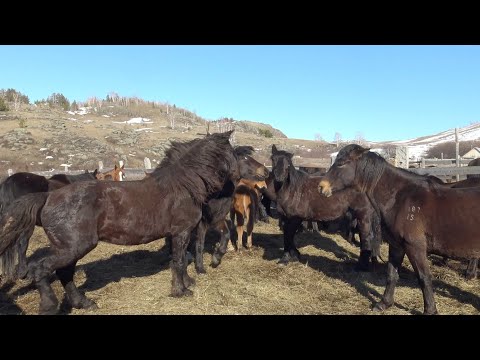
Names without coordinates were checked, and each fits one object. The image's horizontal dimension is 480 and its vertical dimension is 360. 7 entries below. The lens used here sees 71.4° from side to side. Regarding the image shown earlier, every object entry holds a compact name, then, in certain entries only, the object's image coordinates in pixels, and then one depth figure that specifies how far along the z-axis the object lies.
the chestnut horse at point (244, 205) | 8.15
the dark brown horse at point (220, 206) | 6.70
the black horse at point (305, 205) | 6.94
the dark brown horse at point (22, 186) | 7.38
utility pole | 13.60
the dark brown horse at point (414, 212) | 4.21
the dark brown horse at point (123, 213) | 4.40
